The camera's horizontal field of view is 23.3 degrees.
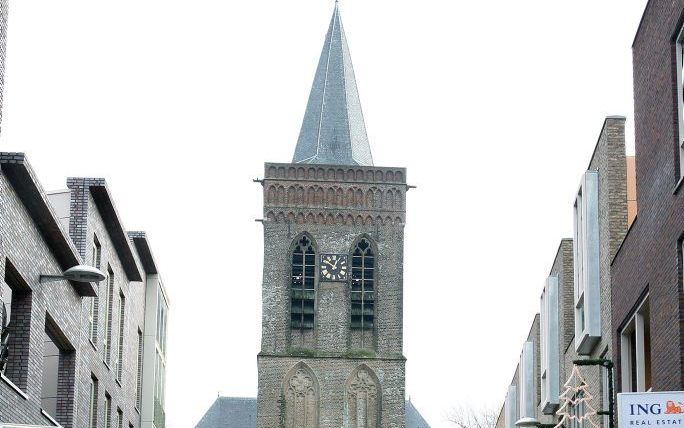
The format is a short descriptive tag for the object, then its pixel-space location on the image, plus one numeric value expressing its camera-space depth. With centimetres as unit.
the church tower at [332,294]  7944
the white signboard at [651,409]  1711
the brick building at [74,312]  2475
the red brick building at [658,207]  1939
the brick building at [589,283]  2761
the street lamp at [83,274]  2398
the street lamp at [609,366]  2257
